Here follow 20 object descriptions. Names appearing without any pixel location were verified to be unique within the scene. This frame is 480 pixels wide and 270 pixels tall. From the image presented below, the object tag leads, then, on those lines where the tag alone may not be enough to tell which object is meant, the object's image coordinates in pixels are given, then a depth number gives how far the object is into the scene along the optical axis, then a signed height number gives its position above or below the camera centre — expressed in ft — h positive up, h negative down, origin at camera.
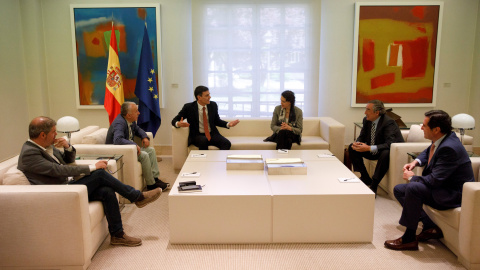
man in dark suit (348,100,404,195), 17.10 -3.02
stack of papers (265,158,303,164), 15.31 -3.25
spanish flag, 23.08 -0.88
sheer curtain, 24.58 +0.73
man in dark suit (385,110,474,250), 11.98 -3.17
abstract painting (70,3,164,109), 24.49 +1.50
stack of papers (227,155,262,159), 16.02 -3.24
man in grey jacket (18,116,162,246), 11.57 -2.89
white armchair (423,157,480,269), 11.00 -4.10
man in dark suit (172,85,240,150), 20.22 -2.55
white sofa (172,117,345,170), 20.35 -3.39
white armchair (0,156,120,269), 10.75 -3.90
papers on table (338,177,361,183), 13.80 -3.52
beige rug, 11.70 -5.16
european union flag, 23.22 -1.37
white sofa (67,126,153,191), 16.06 -3.07
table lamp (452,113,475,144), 15.48 -1.93
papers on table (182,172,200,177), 14.46 -3.50
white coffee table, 12.61 -4.21
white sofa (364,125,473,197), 16.33 -3.33
